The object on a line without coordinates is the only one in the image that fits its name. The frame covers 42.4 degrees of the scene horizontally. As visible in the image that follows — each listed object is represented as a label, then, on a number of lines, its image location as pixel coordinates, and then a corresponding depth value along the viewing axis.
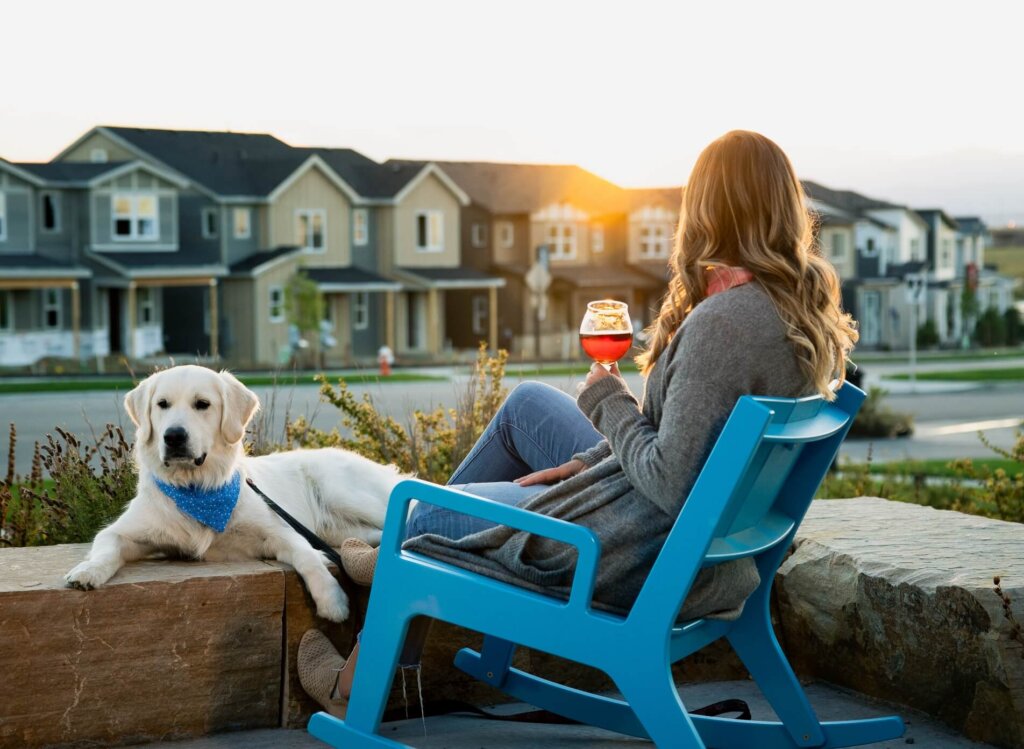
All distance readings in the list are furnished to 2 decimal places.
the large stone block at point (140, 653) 3.97
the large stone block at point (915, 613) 3.90
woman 3.22
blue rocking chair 3.11
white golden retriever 4.27
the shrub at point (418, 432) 7.16
